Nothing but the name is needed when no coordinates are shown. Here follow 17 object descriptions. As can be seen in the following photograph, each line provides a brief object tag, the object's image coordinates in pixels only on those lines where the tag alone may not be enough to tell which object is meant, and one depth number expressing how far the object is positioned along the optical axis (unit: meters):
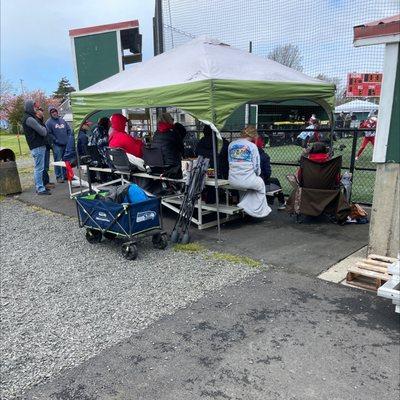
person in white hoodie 5.70
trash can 9.30
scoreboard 17.50
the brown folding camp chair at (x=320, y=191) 5.73
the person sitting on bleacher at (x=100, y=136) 8.09
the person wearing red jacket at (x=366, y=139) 10.05
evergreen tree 78.94
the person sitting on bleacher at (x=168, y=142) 6.43
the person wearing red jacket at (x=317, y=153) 5.95
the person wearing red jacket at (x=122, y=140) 7.04
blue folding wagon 4.85
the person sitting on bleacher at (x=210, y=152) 6.16
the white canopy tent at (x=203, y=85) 5.00
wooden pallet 3.73
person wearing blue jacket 9.93
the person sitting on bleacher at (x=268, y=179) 6.42
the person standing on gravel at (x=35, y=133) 8.49
